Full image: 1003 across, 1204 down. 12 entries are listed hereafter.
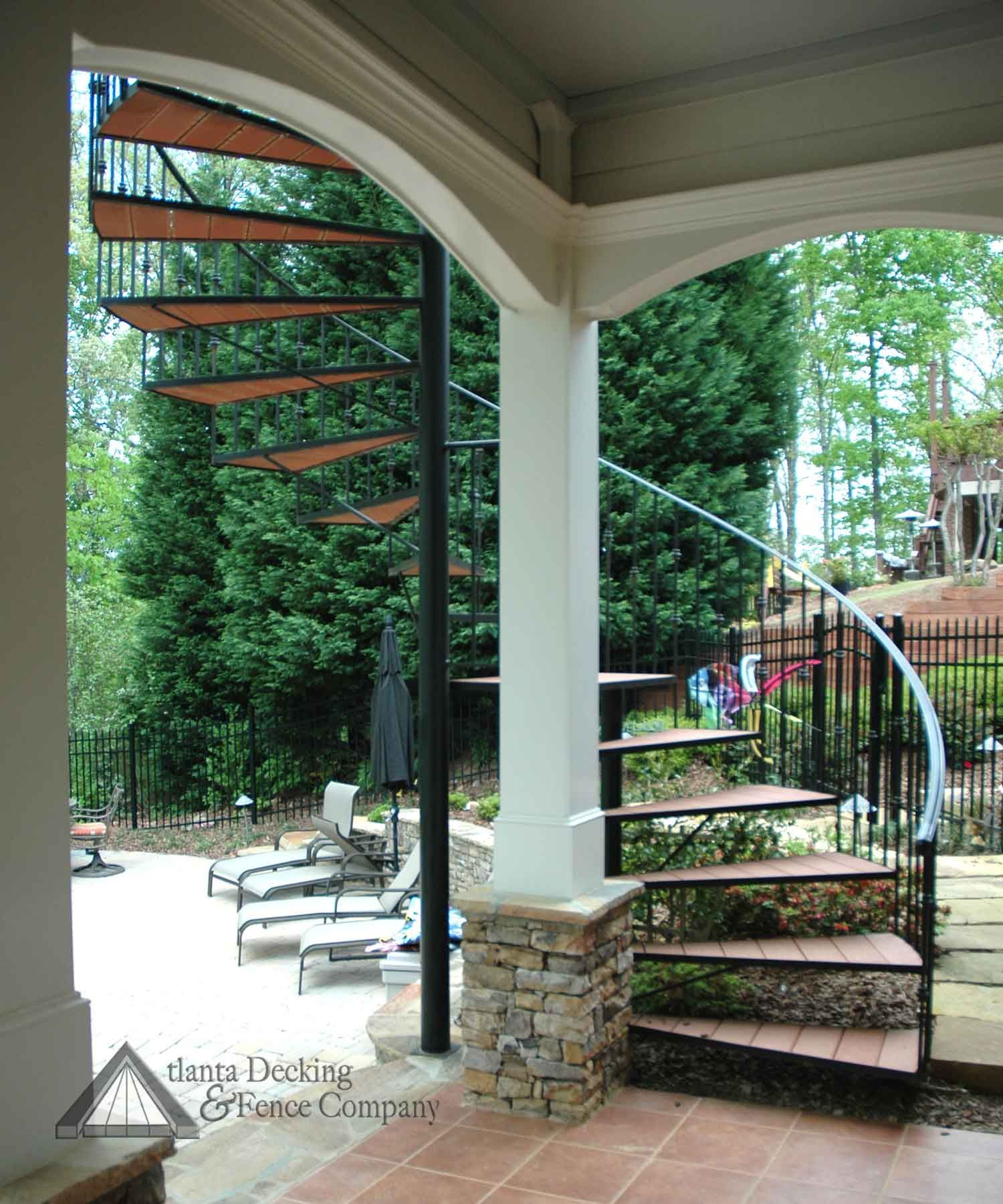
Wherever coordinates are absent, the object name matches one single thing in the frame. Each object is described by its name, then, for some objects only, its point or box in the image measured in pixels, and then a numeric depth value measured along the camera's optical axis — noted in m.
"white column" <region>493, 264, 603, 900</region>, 3.32
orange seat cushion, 9.44
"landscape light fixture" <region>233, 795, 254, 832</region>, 10.18
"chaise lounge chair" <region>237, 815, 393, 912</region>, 7.36
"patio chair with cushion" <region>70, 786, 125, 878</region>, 9.21
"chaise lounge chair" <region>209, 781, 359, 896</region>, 7.84
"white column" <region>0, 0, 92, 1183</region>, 1.56
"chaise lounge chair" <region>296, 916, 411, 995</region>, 5.93
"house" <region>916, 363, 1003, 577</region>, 15.98
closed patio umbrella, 7.44
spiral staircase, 3.22
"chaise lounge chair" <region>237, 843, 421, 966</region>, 6.45
